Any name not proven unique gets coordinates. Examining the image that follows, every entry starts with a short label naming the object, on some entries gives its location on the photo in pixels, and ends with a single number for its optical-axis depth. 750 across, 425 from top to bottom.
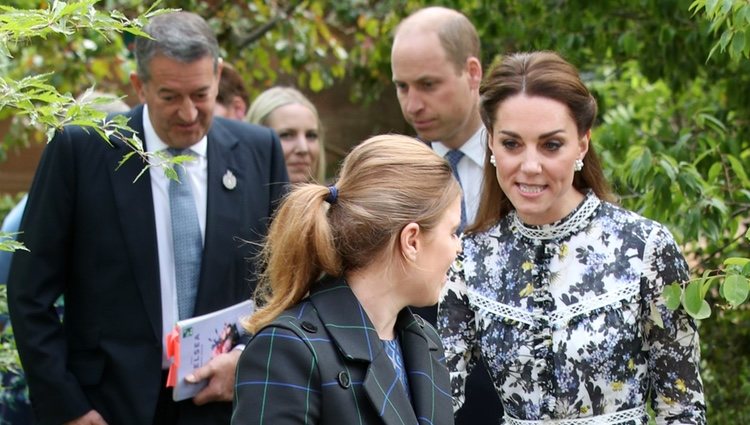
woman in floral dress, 6.50
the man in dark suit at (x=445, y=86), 8.77
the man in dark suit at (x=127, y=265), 8.03
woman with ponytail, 5.30
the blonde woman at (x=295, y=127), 11.85
